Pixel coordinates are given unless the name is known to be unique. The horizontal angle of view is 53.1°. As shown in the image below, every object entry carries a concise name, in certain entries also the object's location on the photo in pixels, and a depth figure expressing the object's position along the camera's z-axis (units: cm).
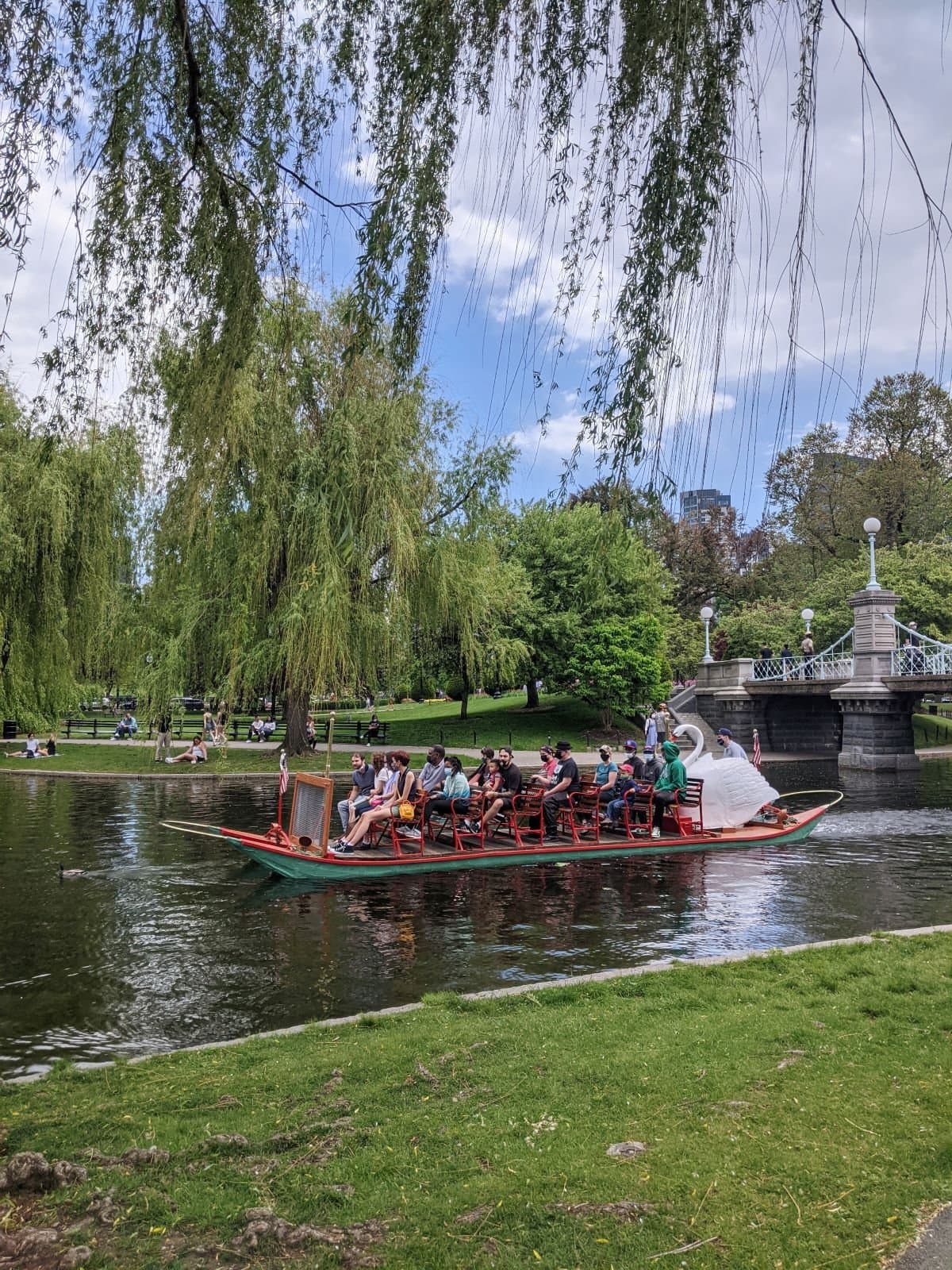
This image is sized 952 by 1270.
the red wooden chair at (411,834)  1438
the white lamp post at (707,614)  3909
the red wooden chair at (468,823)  1515
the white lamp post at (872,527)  2983
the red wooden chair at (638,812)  1632
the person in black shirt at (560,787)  1594
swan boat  1380
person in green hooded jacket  1644
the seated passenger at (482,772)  1641
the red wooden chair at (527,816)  1552
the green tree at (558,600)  4147
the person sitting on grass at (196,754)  3067
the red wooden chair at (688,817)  1666
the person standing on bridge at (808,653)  3891
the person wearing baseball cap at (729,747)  1833
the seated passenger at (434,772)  1594
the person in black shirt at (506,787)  1559
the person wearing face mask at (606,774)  1653
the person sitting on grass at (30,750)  3216
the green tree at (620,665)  4150
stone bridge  3428
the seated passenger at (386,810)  1438
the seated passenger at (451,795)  1528
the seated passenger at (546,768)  1653
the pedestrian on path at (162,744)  3080
